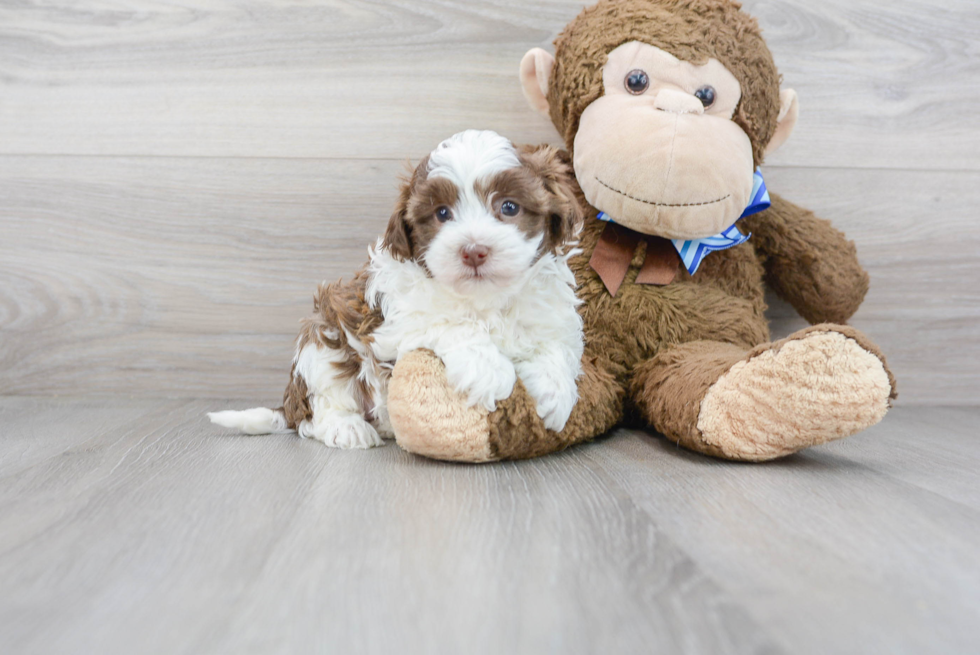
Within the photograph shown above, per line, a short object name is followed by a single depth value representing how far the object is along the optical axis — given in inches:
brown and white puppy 41.3
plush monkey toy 40.8
